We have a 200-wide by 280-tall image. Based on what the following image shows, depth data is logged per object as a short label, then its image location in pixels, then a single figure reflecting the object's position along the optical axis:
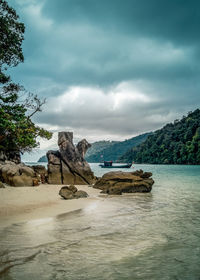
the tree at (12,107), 14.12
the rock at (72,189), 11.52
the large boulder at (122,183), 14.27
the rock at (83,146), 21.72
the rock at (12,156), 22.77
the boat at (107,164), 91.53
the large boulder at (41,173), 17.37
